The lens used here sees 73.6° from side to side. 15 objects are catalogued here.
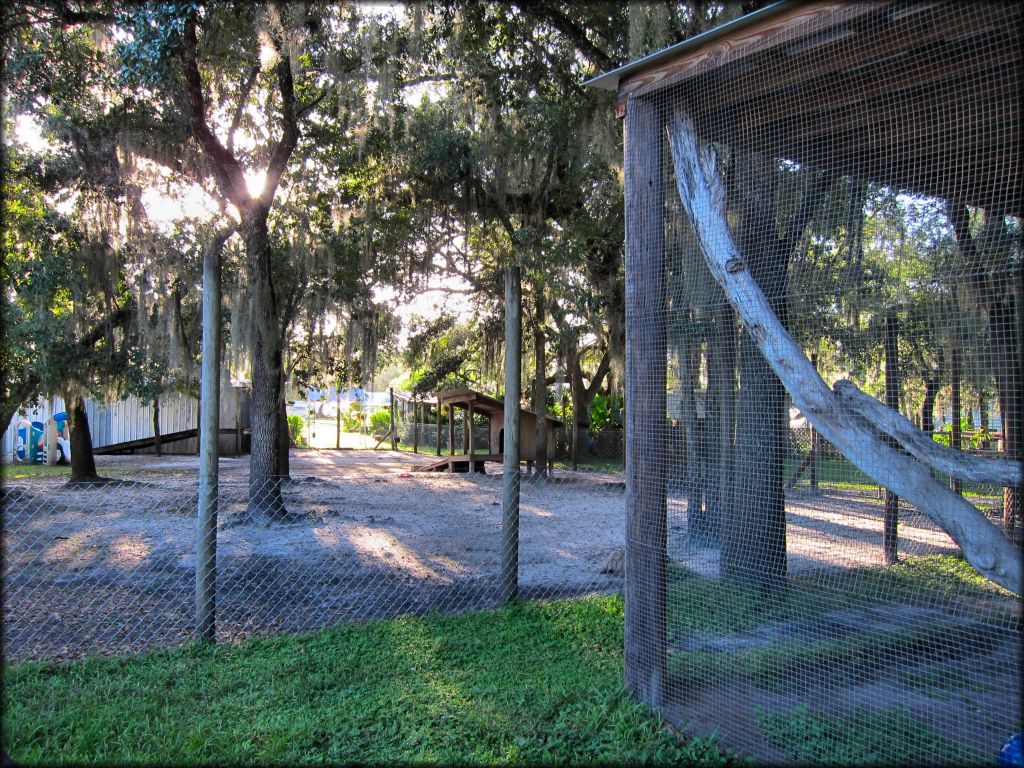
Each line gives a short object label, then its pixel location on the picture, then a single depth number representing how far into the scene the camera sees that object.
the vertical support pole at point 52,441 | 16.39
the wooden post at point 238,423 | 20.46
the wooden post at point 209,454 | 3.74
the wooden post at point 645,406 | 3.14
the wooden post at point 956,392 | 3.21
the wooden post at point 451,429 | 16.67
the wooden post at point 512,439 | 4.57
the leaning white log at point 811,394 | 2.13
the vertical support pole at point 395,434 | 23.16
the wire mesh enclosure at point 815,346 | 2.73
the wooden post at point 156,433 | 18.01
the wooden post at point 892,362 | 3.14
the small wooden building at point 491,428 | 15.24
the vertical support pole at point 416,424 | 21.27
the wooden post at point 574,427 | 16.52
